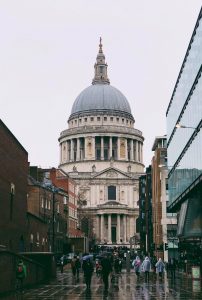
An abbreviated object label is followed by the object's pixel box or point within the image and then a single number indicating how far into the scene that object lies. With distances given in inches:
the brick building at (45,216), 2243.5
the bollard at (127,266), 2541.8
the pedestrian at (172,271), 1879.9
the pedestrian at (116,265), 2221.9
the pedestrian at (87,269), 1350.9
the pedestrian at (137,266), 1957.4
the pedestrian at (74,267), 1860.6
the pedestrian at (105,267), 1321.4
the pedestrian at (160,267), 1854.1
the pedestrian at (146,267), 1717.8
